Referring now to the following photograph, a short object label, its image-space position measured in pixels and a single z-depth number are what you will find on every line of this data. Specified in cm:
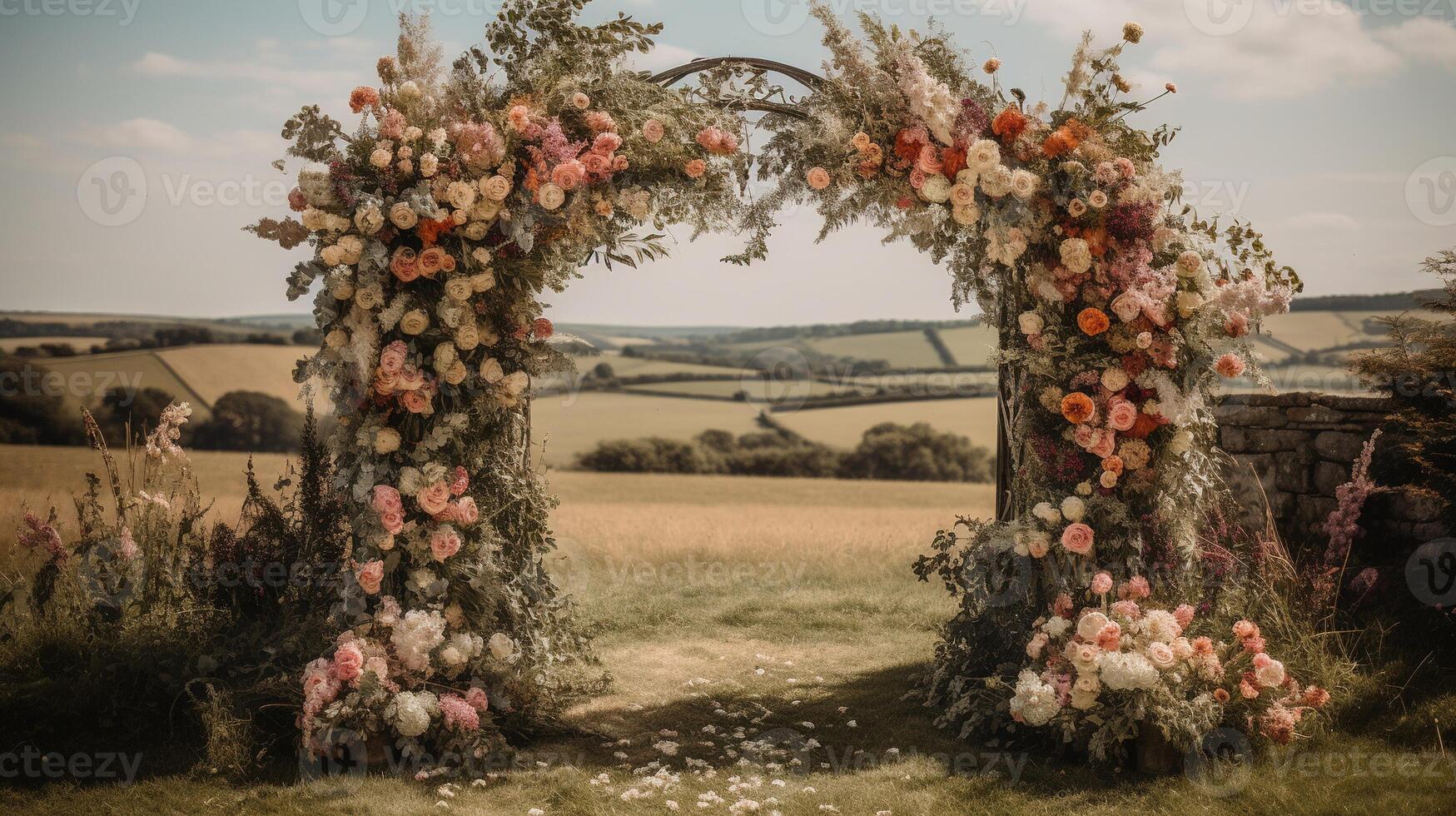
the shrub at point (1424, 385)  604
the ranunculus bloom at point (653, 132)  509
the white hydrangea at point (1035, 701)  465
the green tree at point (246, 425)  1855
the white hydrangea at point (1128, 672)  443
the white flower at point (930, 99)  512
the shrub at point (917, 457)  2777
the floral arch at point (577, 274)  487
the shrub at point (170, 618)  500
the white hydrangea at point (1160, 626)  462
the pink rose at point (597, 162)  503
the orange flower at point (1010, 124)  512
